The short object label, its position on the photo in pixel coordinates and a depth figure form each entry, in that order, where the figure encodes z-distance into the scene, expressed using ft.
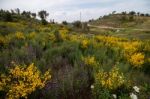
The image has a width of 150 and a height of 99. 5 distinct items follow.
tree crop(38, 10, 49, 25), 90.86
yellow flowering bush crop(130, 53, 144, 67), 9.87
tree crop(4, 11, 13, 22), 49.94
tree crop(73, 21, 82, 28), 72.52
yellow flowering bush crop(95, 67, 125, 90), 6.97
